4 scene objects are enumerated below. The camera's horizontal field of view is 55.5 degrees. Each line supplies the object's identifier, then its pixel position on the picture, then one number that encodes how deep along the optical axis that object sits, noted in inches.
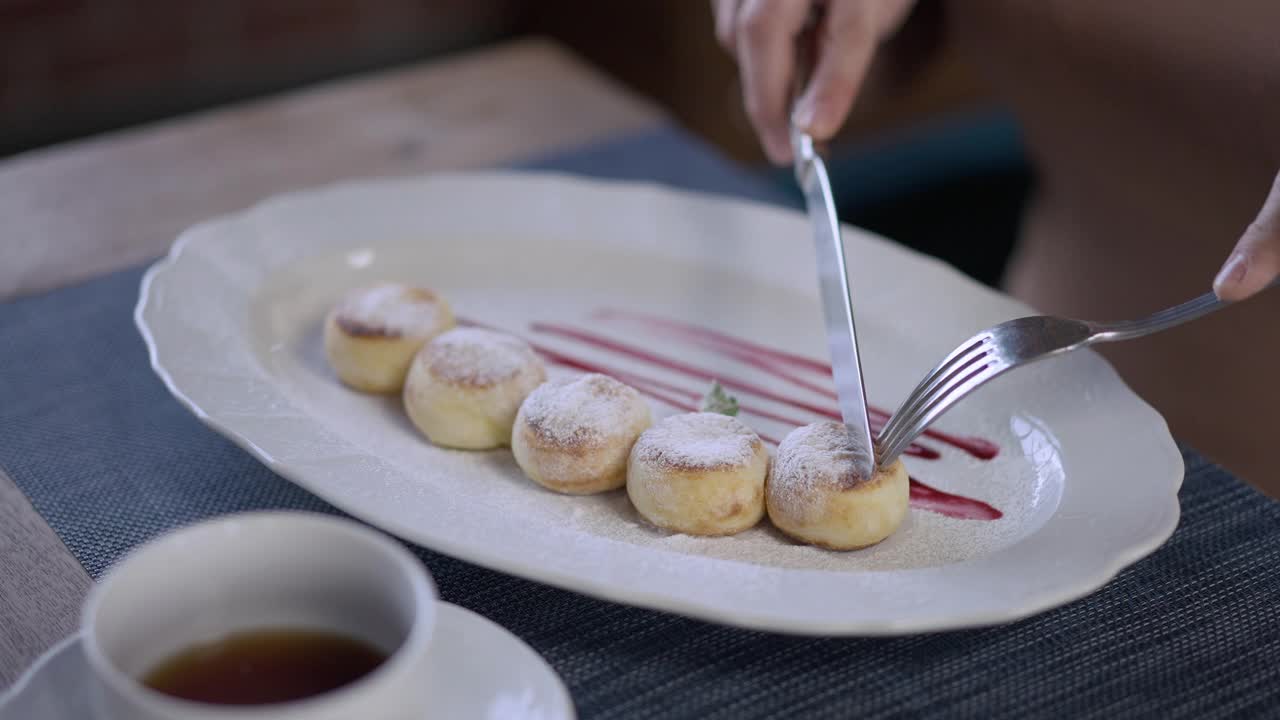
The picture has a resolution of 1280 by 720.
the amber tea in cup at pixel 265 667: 22.1
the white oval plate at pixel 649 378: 27.8
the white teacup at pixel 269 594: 21.0
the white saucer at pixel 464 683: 22.5
